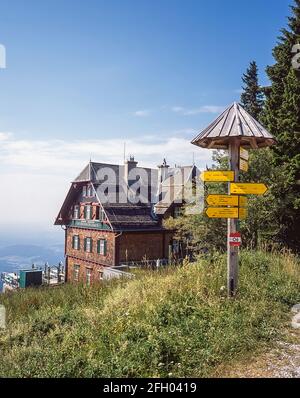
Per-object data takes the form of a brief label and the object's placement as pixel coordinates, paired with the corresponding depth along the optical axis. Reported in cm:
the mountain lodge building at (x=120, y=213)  3028
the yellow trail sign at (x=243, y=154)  816
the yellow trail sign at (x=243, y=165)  809
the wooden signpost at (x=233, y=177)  771
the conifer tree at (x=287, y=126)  1780
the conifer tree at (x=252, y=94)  3136
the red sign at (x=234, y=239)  781
